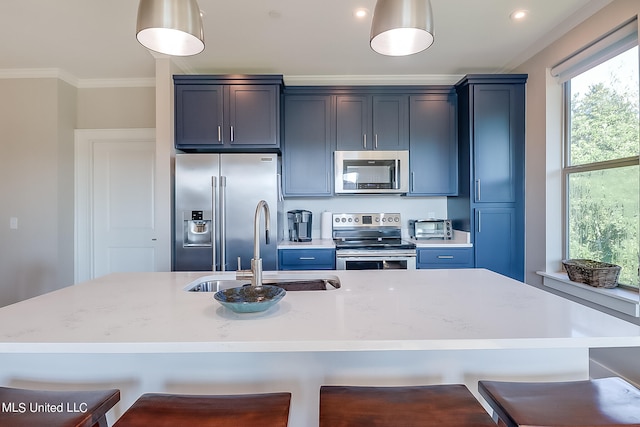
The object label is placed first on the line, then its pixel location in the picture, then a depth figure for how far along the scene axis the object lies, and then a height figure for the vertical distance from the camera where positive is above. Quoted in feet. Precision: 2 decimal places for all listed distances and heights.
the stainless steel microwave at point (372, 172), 10.53 +1.36
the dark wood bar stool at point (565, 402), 2.69 -1.72
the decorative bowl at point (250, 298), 3.36 -0.93
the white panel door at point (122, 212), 11.60 +0.13
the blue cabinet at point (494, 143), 9.80 +2.12
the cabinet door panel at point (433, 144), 10.61 +2.27
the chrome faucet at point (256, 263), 4.18 -0.65
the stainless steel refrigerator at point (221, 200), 9.33 +0.42
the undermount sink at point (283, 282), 5.32 -1.16
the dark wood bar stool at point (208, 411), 2.66 -1.70
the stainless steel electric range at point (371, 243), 9.70 -0.97
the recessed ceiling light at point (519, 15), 7.52 +4.68
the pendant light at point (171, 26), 3.82 +2.37
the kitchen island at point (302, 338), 2.81 -1.09
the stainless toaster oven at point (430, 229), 11.09 -0.55
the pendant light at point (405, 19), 3.77 +2.33
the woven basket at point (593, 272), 7.04 -1.37
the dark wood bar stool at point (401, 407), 2.74 -1.75
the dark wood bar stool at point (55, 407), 2.71 -1.70
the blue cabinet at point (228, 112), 9.82 +3.13
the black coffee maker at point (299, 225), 10.89 -0.37
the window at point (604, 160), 6.79 +1.23
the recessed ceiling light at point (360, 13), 7.43 +4.69
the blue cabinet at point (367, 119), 10.59 +3.11
